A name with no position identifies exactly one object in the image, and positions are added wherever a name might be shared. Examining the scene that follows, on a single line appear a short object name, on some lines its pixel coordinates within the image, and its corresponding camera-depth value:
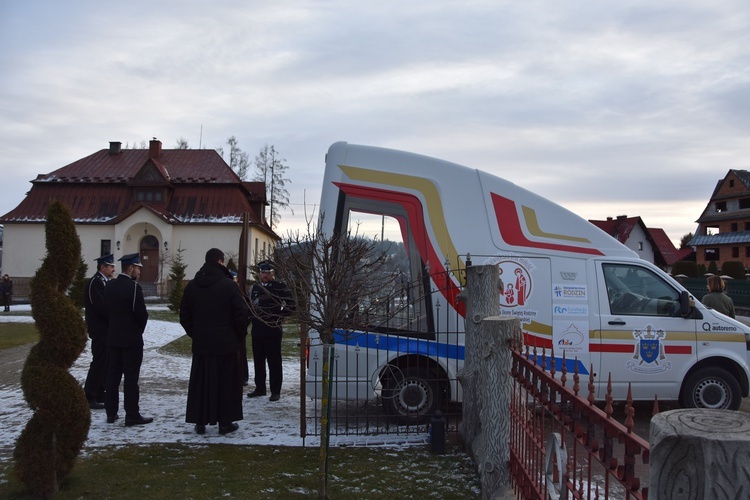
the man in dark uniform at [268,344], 9.02
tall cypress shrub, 4.82
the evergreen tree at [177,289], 26.23
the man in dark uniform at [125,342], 7.41
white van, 7.31
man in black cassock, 6.98
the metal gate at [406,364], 7.21
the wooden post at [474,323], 6.11
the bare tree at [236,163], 58.00
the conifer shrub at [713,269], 47.15
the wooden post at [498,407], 4.30
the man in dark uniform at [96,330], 8.30
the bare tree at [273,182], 55.84
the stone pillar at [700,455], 1.53
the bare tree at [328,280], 4.79
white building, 43.72
